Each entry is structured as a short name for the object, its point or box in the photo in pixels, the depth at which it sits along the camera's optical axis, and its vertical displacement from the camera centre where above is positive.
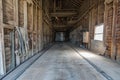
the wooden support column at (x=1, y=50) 1.59 -0.27
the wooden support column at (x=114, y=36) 2.78 +0.05
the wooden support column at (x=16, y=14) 2.12 +0.71
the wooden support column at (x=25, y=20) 2.60 +0.66
